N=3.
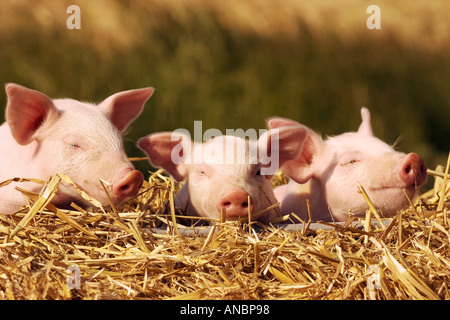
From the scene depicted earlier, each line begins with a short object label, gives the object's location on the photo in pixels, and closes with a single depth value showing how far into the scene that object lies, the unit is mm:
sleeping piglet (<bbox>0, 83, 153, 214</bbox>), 2926
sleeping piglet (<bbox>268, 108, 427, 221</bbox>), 3230
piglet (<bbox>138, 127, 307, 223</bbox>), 3031
